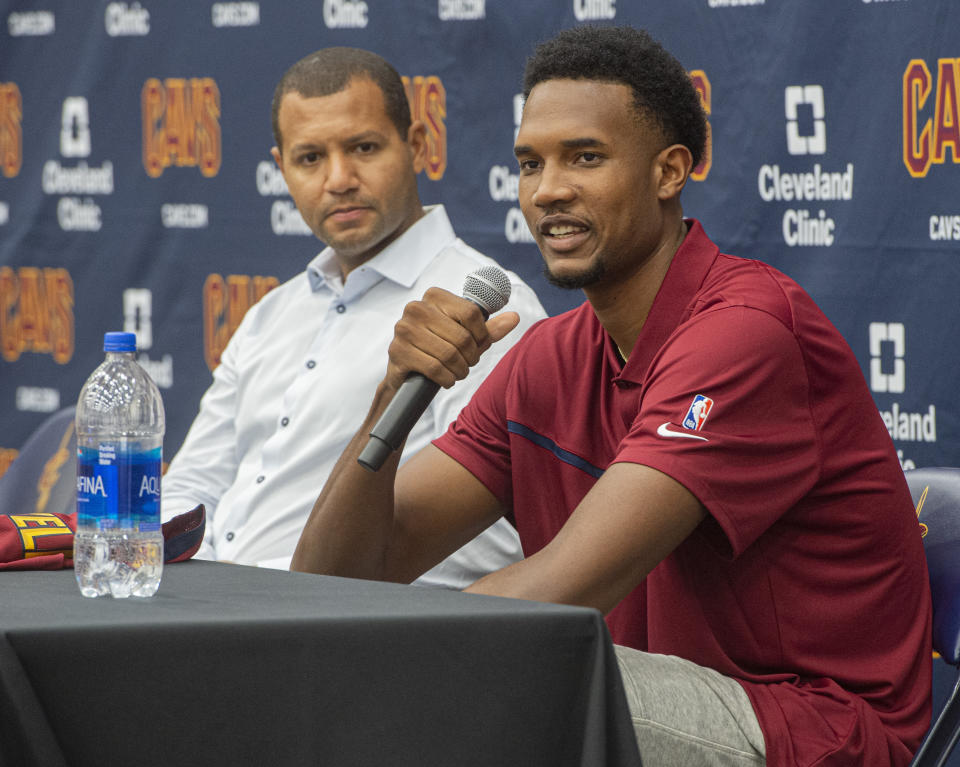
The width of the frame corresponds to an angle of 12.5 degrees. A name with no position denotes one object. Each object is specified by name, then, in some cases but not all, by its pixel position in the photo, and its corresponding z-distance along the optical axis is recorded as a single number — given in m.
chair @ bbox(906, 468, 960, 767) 3.92
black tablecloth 3.56
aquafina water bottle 3.70
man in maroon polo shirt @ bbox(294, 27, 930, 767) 3.89
